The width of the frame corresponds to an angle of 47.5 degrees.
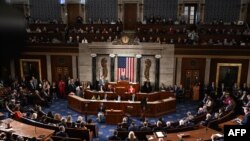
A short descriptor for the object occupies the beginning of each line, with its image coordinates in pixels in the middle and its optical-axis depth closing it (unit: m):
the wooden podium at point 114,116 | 13.39
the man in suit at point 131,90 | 16.47
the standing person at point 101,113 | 13.62
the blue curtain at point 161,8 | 20.52
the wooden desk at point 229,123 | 10.37
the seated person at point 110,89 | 16.71
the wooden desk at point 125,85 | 16.92
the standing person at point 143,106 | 14.45
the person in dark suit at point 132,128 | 10.68
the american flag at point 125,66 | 17.77
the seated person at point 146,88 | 17.02
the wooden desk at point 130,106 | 14.68
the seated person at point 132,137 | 9.41
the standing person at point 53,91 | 17.40
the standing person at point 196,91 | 17.14
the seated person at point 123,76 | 17.77
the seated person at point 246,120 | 8.91
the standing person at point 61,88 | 17.42
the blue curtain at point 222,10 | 20.00
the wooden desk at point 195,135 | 9.38
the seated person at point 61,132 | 9.93
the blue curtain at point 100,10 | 20.98
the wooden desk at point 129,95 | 15.74
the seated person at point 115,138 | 10.10
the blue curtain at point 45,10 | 21.42
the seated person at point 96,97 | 15.43
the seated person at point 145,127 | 10.55
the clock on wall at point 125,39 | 17.56
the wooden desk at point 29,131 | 9.67
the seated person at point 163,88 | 17.39
